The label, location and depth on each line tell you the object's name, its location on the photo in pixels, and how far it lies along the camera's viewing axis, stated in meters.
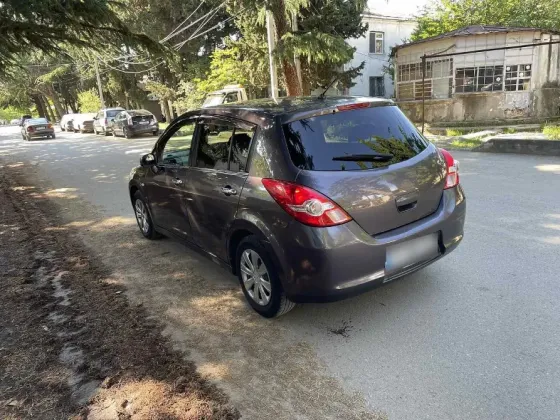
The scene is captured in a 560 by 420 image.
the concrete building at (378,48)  31.03
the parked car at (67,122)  36.96
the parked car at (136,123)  23.70
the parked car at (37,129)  29.28
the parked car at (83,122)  33.06
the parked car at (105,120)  27.48
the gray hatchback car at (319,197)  2.99
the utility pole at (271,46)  15.02
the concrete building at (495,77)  19.12
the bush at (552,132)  11.47
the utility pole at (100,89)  35.97
